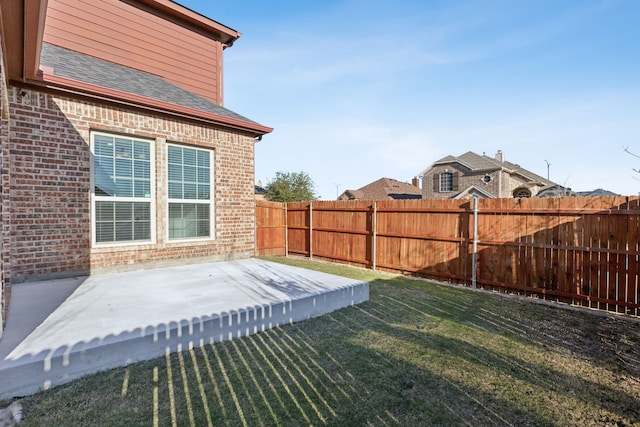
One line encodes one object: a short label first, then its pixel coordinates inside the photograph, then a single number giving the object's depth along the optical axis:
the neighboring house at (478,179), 27.06
